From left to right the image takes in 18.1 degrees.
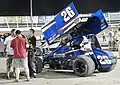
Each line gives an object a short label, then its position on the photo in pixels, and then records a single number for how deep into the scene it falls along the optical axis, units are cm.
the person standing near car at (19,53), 1169
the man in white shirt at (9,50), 1262
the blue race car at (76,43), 1327
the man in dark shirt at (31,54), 1266
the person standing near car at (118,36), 2047
